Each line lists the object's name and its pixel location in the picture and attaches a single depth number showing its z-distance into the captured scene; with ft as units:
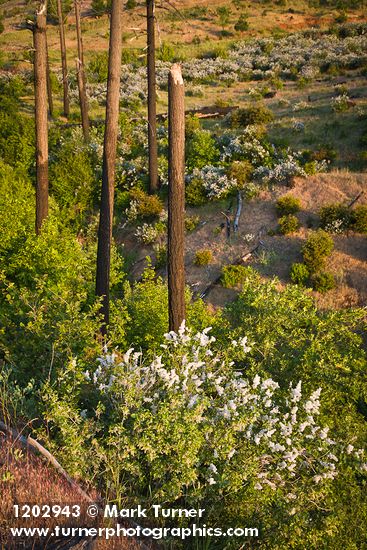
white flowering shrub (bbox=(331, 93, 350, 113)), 93.04
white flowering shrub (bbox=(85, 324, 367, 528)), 20.99
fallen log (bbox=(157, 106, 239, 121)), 104.94
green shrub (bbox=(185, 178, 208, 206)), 75.36
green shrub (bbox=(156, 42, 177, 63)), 163.43
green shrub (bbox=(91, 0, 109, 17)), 220.02
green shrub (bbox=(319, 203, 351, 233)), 63.16
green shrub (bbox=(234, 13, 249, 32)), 197.88
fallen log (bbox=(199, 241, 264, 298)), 59.60
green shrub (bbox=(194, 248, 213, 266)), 63.98
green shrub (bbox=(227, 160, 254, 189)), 76.23
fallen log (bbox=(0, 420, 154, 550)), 16.97
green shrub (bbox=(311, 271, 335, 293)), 56.29
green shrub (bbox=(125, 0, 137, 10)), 222.89
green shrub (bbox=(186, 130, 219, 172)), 83.13
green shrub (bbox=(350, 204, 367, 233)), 61.98
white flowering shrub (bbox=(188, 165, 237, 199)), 74.59
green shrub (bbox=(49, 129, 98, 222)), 77.36
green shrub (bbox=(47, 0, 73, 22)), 224.74
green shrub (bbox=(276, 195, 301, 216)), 68.39
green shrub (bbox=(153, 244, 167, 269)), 65.77
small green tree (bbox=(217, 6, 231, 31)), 207.92
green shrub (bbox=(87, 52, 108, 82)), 146.72
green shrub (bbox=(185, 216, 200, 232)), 71.46
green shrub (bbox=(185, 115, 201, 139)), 92.12
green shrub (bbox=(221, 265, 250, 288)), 59.47
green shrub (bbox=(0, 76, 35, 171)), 83.35
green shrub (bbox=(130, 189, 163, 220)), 75.00
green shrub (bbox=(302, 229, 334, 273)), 58.70
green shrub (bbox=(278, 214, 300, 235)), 65.20
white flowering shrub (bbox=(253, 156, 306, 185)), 74.69
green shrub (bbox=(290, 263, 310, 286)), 58.08
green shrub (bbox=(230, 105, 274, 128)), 95.25
